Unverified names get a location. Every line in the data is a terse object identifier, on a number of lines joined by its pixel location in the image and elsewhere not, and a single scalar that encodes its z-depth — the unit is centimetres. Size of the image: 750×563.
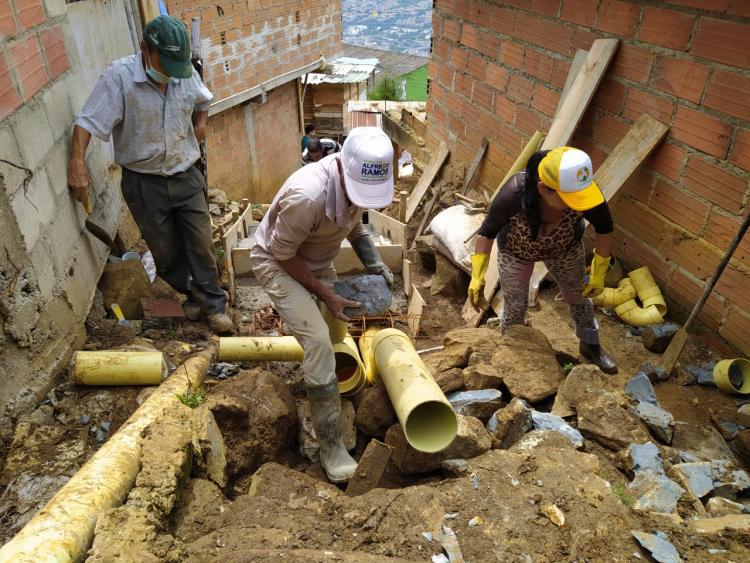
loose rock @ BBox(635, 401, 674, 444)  285
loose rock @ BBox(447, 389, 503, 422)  300
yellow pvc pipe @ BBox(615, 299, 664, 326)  388
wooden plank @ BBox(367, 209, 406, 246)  581
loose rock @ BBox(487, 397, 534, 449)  284
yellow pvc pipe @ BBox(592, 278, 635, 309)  405
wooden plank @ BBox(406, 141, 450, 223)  704
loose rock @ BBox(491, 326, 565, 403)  320
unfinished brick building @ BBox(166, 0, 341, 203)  944
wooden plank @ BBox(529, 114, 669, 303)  377
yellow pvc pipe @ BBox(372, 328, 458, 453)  249
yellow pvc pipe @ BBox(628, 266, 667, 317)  391
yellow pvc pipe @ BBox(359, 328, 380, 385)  324
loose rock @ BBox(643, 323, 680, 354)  371
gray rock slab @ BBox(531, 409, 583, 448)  280
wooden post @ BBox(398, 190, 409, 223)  675
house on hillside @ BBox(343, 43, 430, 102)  2698
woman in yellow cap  287
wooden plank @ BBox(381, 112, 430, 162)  789
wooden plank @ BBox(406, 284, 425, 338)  468
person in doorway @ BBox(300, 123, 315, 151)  1546
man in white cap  250
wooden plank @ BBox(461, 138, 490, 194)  604
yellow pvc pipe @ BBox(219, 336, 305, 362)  357
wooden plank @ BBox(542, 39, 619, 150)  405
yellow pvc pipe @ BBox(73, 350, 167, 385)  294
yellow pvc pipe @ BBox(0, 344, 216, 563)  162
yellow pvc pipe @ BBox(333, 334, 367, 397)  327
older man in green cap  340
